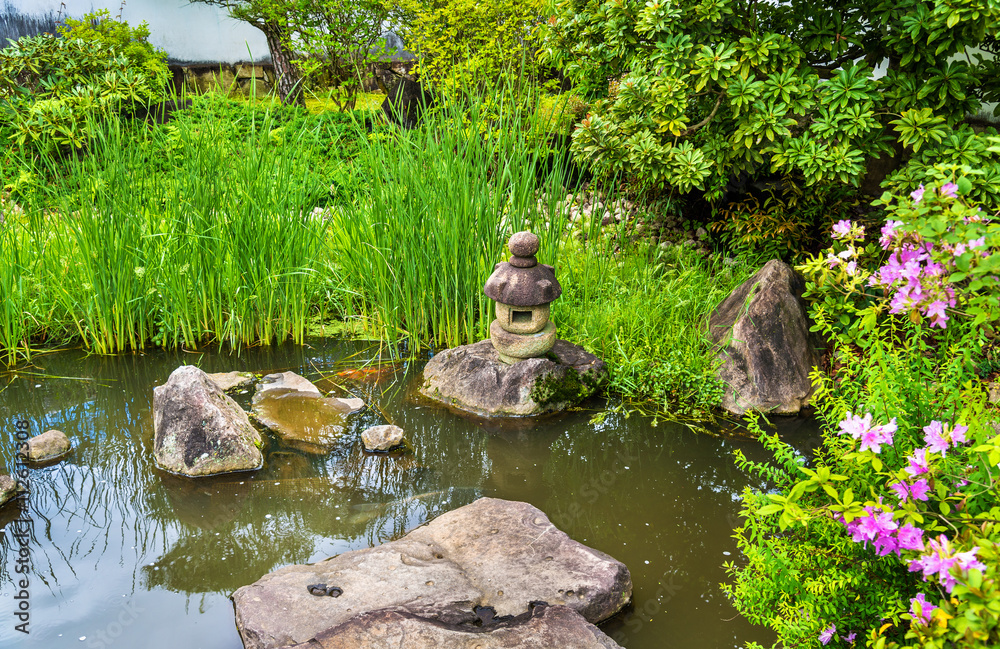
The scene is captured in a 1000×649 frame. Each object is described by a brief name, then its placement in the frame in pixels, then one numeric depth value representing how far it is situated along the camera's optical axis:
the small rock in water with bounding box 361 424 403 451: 3.36
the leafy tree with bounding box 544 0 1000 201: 3.53
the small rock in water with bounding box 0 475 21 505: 2.81
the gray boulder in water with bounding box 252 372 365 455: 3.42
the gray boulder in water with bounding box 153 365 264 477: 3.09
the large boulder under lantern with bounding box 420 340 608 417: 3.77
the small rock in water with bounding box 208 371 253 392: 3.91
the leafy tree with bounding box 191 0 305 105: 10.12
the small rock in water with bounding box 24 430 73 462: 3.17
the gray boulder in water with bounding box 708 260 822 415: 3.75
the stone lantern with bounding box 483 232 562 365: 3.70
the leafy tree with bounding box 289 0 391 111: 10.30
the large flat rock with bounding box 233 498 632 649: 2.10
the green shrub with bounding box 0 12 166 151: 5.76
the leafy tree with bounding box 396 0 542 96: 8.23
